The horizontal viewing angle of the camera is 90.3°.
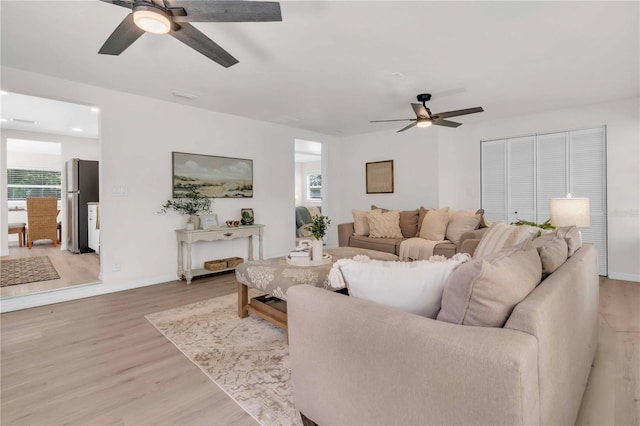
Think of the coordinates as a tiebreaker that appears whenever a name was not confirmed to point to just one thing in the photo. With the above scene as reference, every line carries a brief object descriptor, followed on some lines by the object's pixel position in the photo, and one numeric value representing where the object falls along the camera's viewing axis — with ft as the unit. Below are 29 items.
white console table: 13.58
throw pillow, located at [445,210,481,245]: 13.66
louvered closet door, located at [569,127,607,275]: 14.51
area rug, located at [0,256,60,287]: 13.20
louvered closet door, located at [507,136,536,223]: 16.24
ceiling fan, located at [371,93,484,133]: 12.00
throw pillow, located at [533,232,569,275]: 4.75
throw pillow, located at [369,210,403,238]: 15.97
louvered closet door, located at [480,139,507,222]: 17.15
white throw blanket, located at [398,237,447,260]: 13.57
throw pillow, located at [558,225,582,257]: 6.01
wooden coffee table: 7.99
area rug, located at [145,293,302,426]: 5.67
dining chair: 21.72
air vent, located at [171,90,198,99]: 12.66
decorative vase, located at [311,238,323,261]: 9.57
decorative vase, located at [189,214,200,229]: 14.20
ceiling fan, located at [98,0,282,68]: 5.47
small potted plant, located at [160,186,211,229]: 14.18
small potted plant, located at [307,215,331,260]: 9.59
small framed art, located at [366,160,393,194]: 20.03
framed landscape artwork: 14.42
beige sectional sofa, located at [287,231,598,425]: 2.70
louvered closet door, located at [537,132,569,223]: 15.37
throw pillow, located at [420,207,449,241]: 14.23
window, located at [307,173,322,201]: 35.53
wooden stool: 21.07
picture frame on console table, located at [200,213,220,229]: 14.69
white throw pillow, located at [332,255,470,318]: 4.10
